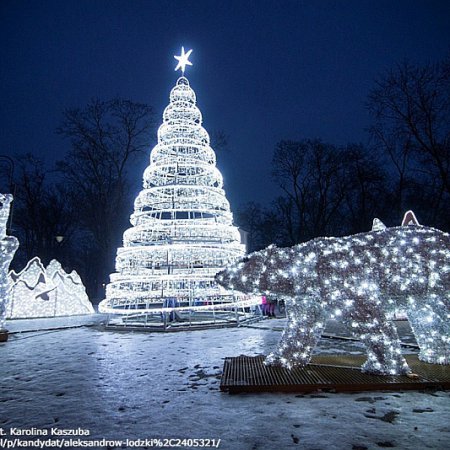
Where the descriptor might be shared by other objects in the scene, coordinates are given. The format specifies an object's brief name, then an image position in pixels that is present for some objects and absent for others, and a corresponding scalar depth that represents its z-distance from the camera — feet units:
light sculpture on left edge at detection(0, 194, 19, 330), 30.12
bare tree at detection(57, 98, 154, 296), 59.93
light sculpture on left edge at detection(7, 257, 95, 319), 50.80
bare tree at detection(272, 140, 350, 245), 76.18
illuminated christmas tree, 35.70
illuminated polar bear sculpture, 15.64
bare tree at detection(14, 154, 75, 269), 81.61
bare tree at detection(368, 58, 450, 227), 47.50
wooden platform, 14.05
